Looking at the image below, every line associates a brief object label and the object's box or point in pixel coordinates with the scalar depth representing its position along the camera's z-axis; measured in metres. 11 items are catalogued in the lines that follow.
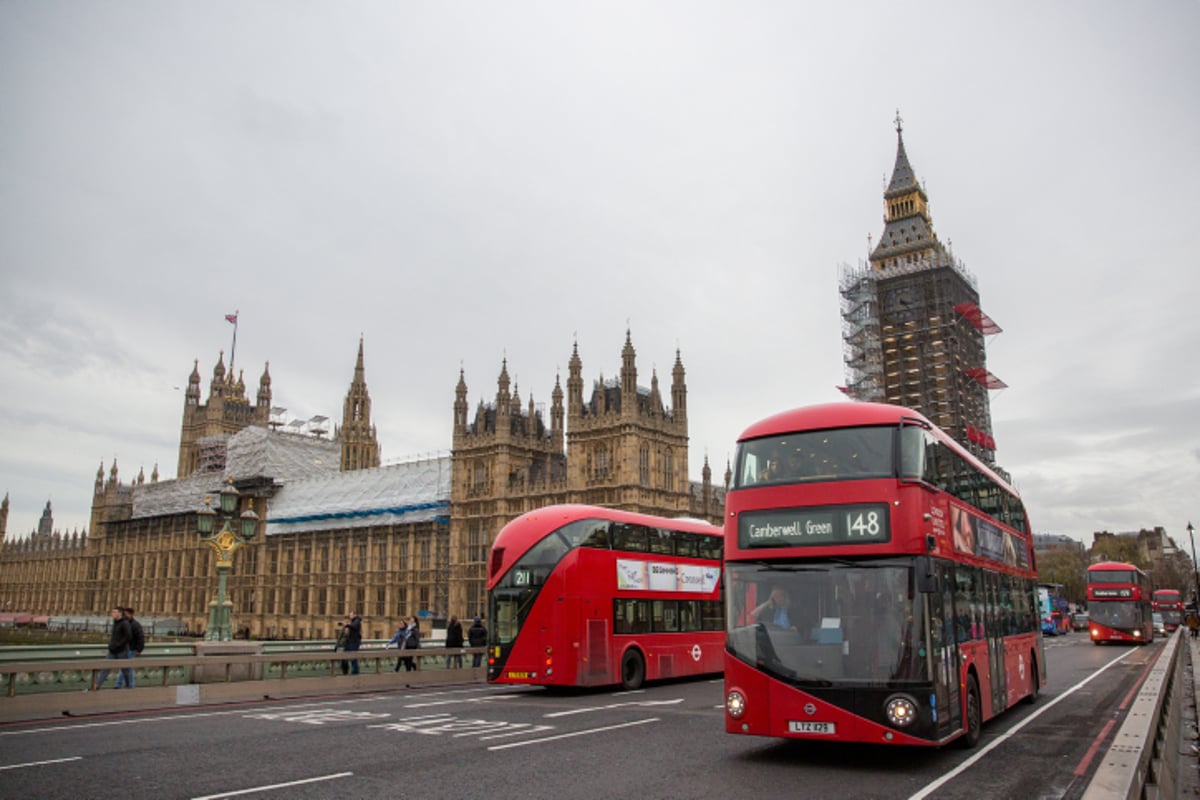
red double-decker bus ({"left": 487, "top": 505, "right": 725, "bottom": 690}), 18.94
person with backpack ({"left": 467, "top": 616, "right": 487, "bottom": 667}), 25.67
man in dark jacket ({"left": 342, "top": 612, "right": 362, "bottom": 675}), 23.48
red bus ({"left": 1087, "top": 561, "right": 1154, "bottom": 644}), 37.81
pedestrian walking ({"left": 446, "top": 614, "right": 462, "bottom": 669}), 25.31
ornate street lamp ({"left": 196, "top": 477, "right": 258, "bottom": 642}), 24.30
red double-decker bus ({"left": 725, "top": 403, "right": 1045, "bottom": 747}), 9.39
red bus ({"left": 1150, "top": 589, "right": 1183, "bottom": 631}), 64.38
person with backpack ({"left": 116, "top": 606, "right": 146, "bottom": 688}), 17.08
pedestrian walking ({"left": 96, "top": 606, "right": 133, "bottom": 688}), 17.25
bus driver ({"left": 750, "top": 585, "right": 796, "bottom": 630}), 9.86
